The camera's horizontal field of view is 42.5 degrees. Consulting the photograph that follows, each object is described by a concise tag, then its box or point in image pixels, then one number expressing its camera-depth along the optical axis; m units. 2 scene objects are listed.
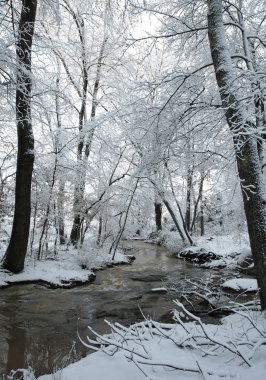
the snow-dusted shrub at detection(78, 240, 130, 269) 12.83
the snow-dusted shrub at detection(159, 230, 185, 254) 19.73
